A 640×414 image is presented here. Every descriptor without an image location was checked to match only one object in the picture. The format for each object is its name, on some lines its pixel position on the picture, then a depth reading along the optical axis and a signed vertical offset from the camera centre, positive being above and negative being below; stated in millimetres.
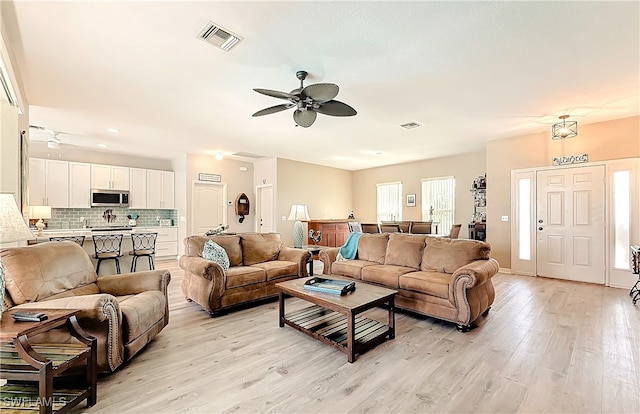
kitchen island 4633 -656
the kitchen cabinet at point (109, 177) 6887 +731
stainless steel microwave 6863 +224
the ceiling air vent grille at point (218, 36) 2438 +1486
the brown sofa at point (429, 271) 3092 -817
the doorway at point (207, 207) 7711 +18
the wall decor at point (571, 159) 5102 +879
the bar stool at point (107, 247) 4445 -616
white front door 4969 -275
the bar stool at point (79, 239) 4136 -453
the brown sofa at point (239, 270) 3512 -839
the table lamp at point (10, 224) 1655 -100
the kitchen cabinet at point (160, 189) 7628 +491
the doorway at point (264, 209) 8125 -35
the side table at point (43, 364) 1558 -906
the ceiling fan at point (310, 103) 2844 +1121
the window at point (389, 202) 9055 +195
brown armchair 2109 -724
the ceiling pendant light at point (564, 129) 4516 +1243
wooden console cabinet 7758 -614
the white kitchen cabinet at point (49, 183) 6121 +523
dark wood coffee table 2571 -1221
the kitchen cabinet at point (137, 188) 7367 +500
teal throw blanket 4828 -659
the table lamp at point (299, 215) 5959 -147
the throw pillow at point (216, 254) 3848 -620
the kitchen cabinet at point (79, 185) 6594 +514
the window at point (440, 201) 7918 +204
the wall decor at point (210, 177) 7723 +815
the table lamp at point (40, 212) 5645 -93
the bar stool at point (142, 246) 4836 -671
